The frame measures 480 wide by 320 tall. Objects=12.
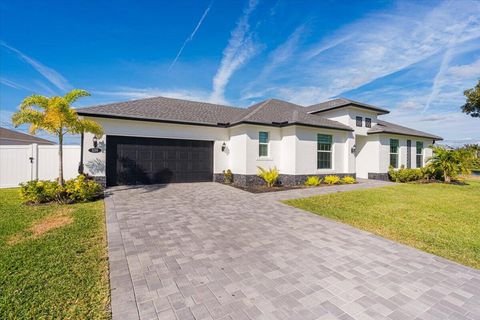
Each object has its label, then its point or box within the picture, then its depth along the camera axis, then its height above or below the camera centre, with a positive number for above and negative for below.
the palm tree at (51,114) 7.21 +1.53
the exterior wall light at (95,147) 10.39 +0.59
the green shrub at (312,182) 12.53 -1.24
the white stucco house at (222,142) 11.02 +1.09
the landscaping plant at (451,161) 14.66 +0.04
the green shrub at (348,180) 13.78 -1.23
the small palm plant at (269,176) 11.85 -0.86
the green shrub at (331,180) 13.22 -1.18
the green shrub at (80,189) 7.49 -1.07
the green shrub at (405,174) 15.38 -0.93
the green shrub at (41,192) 7.08 -1.10
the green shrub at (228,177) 13.04 -1.03
